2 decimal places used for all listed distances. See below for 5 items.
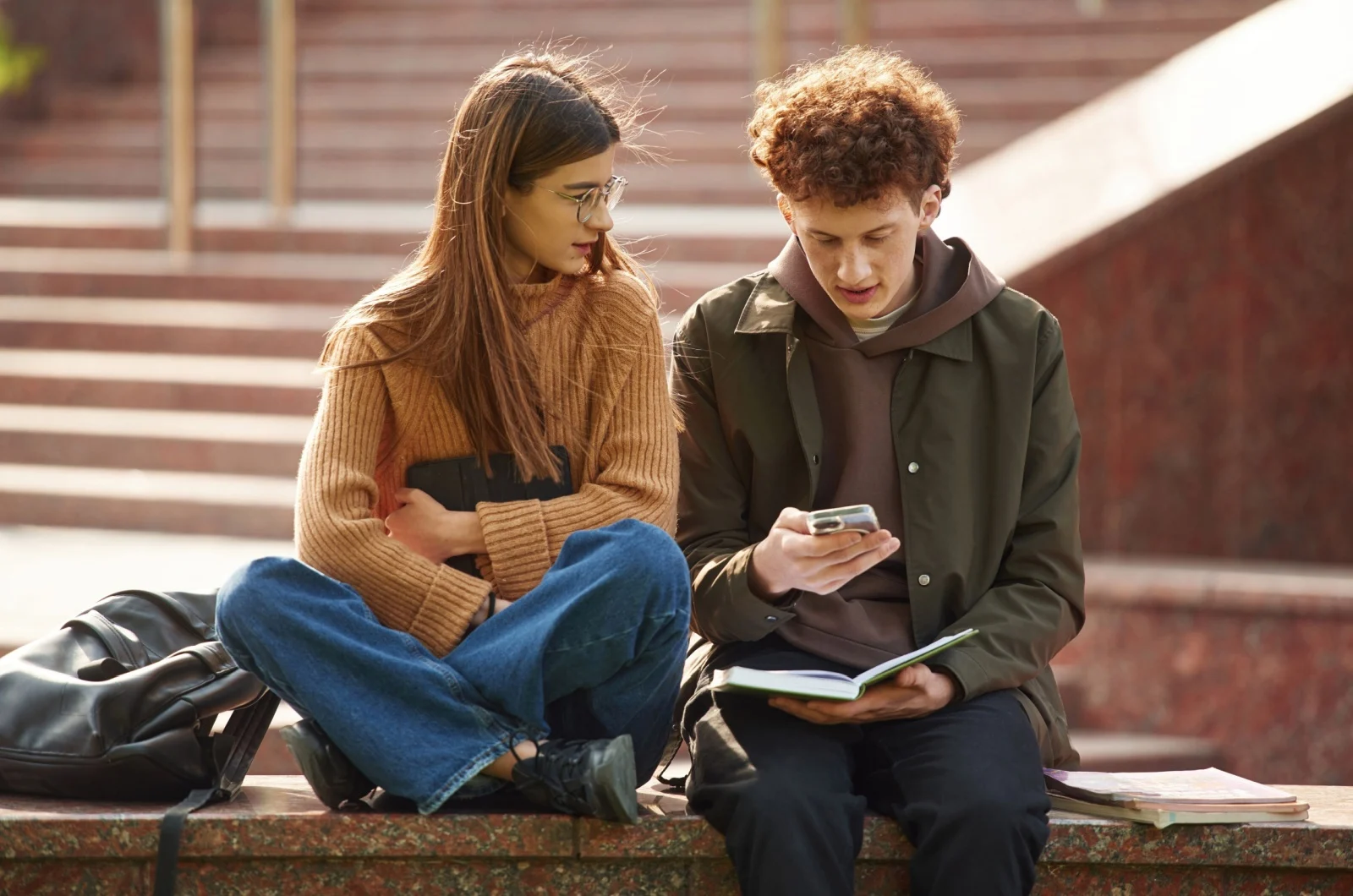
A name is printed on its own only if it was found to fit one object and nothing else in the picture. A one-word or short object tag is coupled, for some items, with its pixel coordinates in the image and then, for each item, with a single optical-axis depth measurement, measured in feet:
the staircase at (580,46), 62.18
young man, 20.74
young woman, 20.48
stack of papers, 21.40
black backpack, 21.44
